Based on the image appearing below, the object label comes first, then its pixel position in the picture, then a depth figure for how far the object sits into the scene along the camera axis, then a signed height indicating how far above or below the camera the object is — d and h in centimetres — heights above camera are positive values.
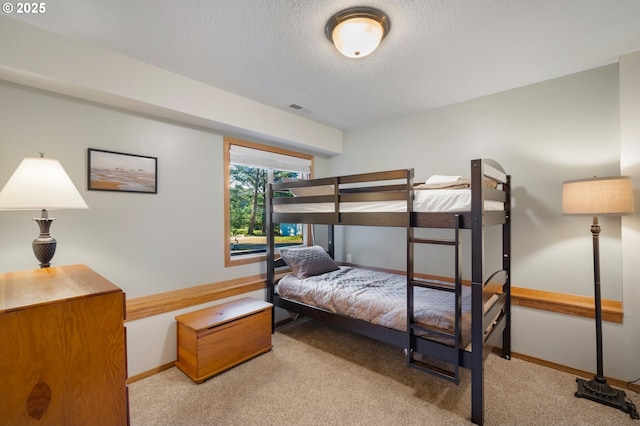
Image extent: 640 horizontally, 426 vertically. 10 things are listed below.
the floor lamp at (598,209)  187 +4
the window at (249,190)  309 +31
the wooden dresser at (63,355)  89 -48
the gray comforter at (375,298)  202 -70
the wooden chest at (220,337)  223 -103
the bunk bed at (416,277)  180 -56
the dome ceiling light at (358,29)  162 +112
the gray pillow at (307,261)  316 -53
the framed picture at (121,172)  217 +36
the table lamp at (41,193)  142 +12
